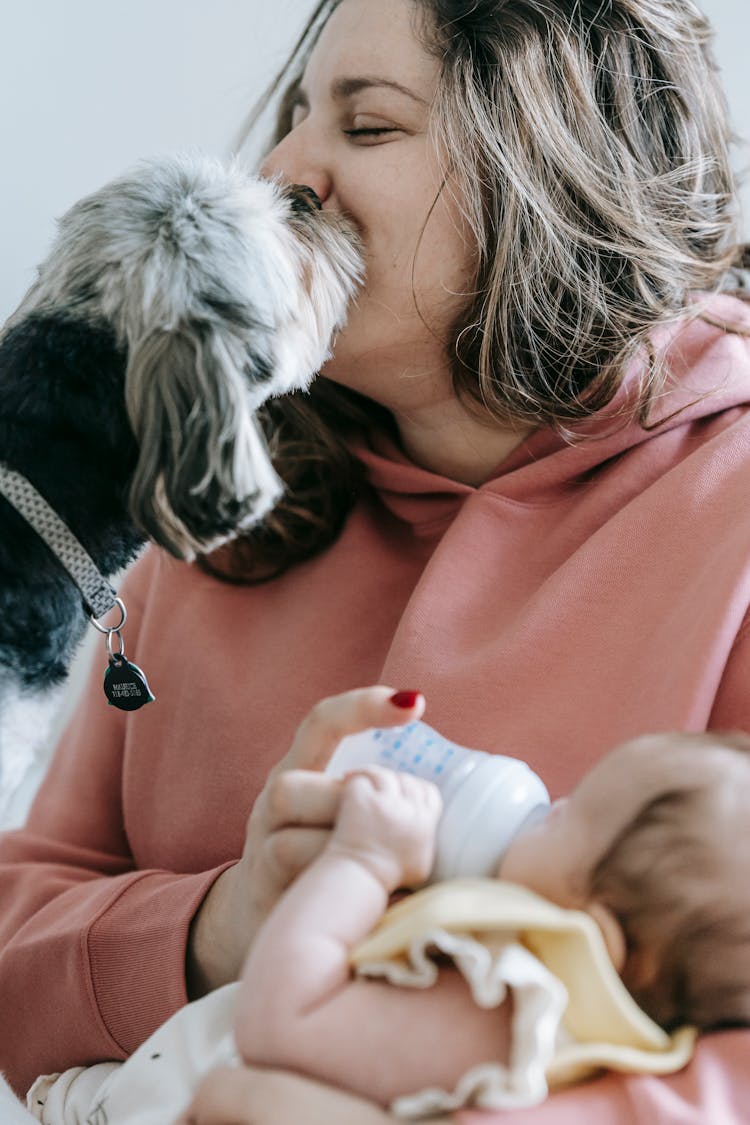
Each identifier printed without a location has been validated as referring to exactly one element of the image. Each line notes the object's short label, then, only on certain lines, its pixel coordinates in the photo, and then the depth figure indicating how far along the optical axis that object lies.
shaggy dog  1.00
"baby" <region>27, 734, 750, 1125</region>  0.72
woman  1.11
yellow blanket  0.73
